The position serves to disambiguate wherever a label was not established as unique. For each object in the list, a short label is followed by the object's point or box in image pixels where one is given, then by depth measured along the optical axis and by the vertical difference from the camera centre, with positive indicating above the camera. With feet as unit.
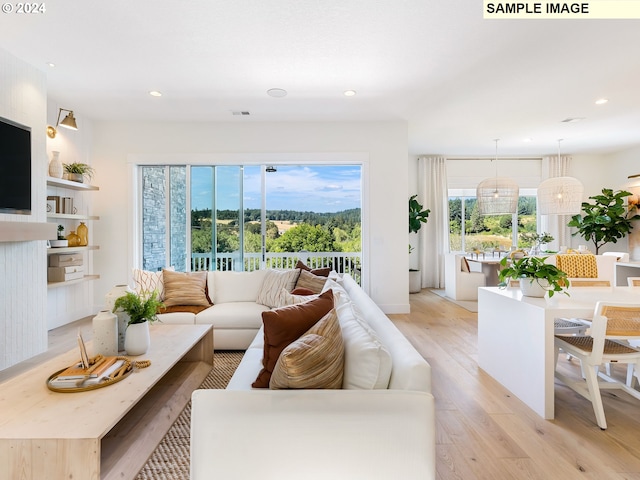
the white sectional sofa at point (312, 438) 3.79 -2.27
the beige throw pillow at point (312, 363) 4.12 -1.57
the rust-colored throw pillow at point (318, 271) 11.84 -1.11
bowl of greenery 7.52 -0.87
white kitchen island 6.82 -2.21
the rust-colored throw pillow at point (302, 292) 8.24 -1.29
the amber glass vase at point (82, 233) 14.48 +0.40
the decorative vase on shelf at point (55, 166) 12.78 +2.95
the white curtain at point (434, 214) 23.41 +1.84
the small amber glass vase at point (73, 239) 14.11 +0.13
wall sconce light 12.20 +4.47
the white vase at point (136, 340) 6.98 -2.08
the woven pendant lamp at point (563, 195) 15.53 +2.10
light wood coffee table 4.18 -2.49
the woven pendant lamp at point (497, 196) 18.31 +2.43
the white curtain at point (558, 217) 23.12 +1.56
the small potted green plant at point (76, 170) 13.97 +3.09
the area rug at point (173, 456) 5.25 -3.70
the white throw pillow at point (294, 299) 6.66 -1.20
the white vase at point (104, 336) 6.86 -1.96
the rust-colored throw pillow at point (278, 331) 4.86 -1.35
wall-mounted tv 9.67 +2.29
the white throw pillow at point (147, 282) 11.42 -1.40
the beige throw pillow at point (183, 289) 11.49 -1.70
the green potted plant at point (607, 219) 20.03 +1.22
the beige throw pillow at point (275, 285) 11.45 -1.59
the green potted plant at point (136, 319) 6.98 -1.67
